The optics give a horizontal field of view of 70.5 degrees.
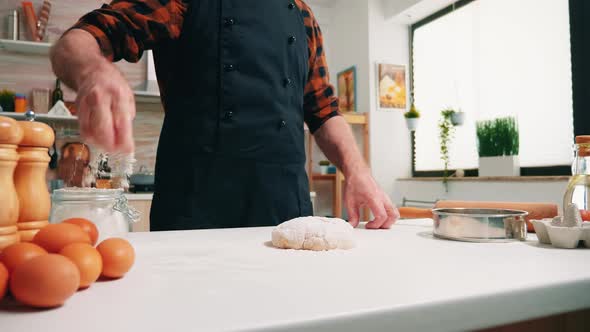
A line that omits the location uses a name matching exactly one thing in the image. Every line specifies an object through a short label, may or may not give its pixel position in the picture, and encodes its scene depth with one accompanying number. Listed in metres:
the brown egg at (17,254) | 0.37
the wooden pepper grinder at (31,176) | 0.51
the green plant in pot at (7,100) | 2.84
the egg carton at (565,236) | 0.67
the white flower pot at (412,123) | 3.74
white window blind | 2.79
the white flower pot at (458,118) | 3.36
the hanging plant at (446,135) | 3.49
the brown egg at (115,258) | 0.43
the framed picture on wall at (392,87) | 4.03
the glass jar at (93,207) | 0.64
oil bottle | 0.80
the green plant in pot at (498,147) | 2.93
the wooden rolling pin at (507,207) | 1.04
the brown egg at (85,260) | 0.39
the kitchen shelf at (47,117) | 2.75
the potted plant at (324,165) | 4.18
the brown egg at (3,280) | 0.35
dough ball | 0.64
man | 1.06
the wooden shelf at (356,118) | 3.87
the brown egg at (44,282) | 0.34
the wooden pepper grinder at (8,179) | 0.46
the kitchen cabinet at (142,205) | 2.74
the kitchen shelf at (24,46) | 2.82
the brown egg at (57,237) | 0.44
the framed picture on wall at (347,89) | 4.26
